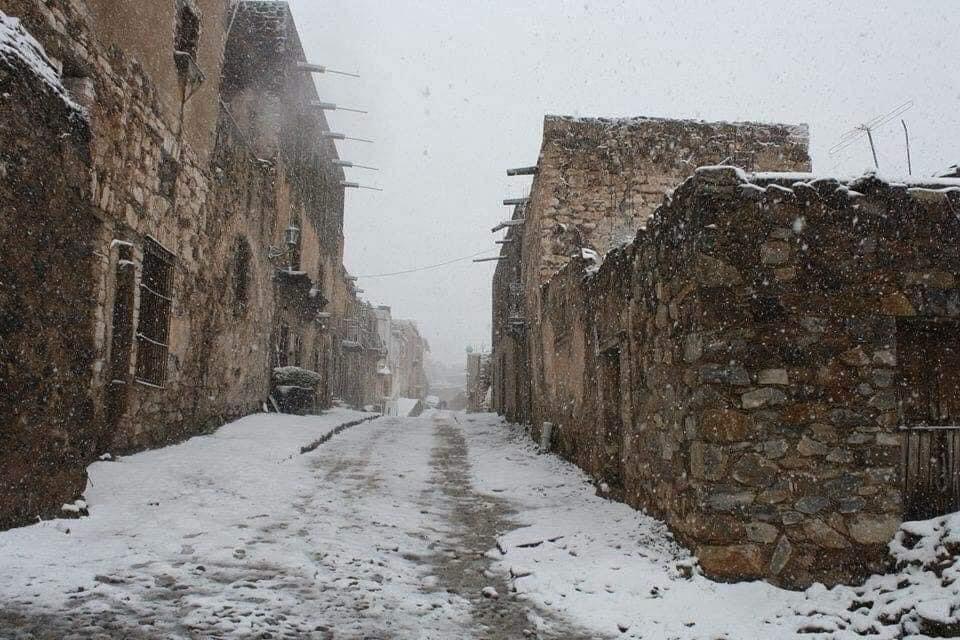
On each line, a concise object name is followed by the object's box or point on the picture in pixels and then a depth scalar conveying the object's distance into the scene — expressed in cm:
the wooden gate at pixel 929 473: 460
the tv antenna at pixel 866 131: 970
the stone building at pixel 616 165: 1225
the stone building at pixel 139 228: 423
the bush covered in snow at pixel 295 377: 1460
